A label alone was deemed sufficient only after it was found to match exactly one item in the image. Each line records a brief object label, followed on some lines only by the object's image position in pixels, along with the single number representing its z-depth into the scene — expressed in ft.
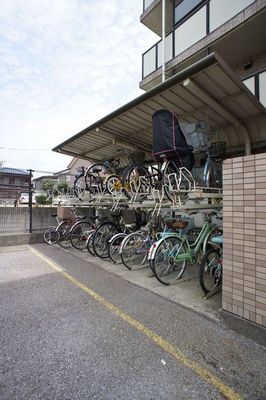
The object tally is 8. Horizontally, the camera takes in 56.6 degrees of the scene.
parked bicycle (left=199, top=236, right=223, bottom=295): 11.41
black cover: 13.78
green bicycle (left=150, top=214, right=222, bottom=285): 13.75
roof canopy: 12.73
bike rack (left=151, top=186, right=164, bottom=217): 14.06
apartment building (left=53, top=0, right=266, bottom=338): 8.21
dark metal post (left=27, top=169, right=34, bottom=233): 26.70
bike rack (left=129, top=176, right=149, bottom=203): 17.09
